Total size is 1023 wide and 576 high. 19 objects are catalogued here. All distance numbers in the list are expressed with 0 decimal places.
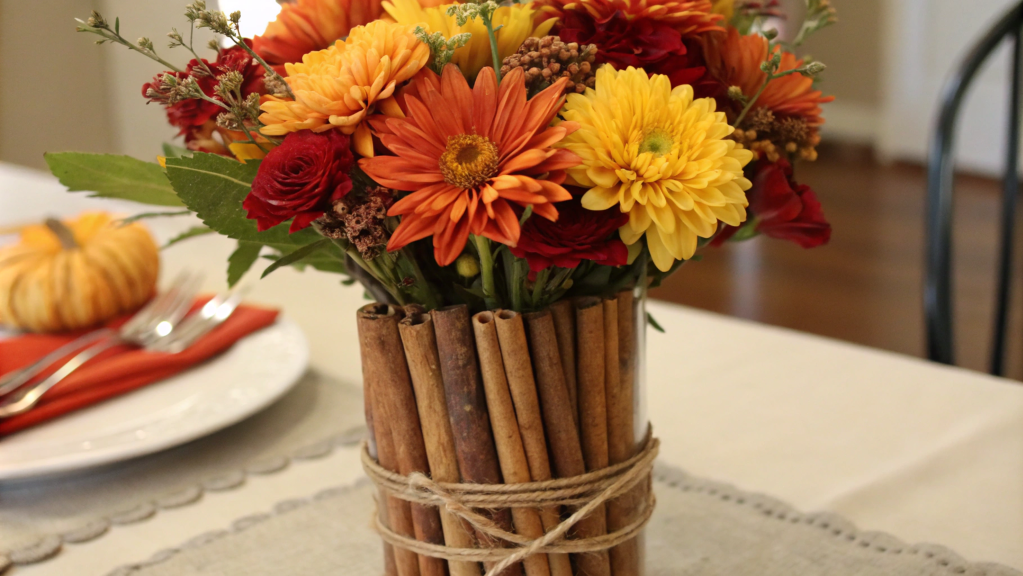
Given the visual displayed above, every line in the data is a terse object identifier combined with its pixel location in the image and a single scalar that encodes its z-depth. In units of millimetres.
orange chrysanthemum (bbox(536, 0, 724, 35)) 393
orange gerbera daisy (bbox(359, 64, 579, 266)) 343
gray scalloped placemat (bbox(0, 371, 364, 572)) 587
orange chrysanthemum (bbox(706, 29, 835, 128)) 433
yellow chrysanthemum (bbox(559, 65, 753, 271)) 361
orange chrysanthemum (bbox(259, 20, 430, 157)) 360
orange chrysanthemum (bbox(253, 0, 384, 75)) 439
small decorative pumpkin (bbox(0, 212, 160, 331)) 845
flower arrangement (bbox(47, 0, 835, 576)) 359
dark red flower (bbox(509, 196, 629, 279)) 359
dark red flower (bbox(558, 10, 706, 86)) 389
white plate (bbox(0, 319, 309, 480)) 628
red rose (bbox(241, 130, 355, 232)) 351
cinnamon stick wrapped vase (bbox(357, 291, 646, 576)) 416
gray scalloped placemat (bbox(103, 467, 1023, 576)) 531
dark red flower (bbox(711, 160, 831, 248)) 424
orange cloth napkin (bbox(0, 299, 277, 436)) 705
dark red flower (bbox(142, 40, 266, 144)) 396
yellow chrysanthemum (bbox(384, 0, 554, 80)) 394
